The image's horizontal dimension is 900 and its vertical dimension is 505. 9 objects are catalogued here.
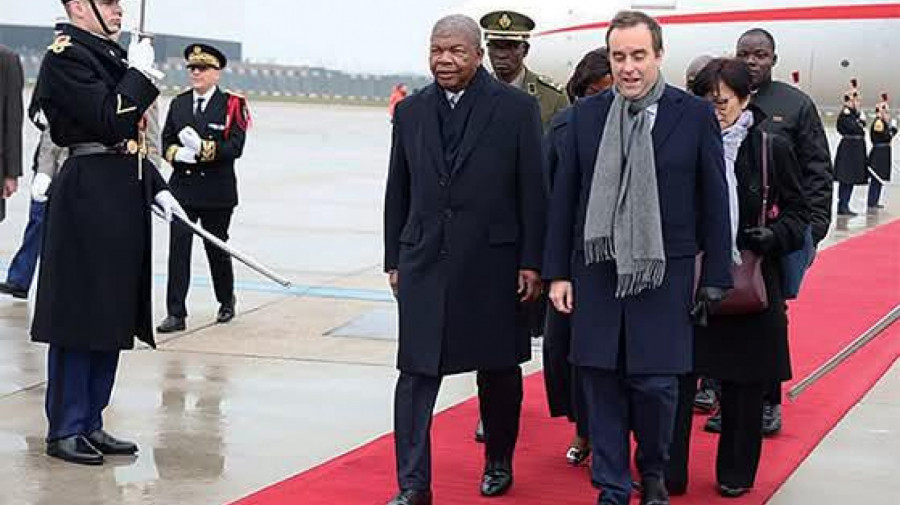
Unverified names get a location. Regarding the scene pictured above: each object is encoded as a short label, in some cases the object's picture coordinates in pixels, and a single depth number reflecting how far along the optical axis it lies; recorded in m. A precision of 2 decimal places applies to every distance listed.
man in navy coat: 5.30
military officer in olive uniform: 6.85
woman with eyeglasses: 6.02
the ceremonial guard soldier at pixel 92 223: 6.07
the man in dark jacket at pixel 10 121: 9.38
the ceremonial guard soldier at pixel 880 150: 19.08
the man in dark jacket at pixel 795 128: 6.46
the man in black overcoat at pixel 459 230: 5.63
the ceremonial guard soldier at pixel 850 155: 18.39
